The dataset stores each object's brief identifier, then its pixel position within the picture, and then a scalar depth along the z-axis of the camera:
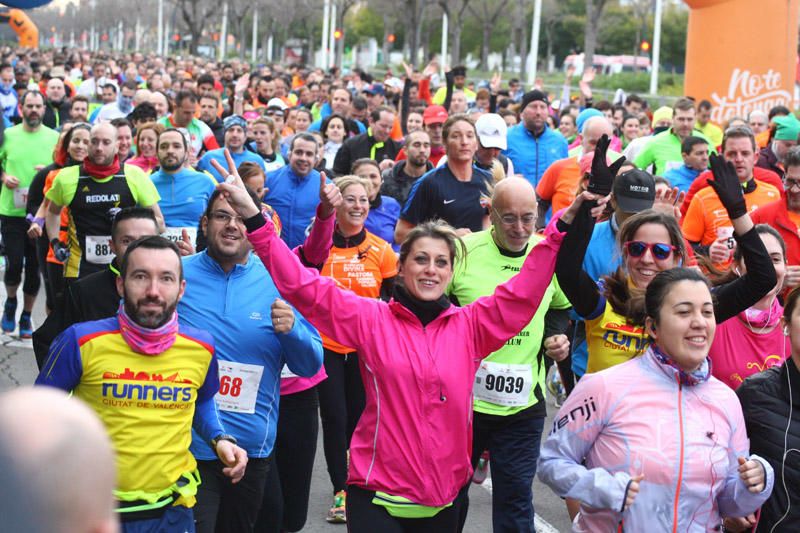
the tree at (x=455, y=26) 55.29
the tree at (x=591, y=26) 41.60
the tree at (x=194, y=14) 63.47
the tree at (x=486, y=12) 59.62
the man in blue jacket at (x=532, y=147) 11.17
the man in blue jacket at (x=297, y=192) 8.74
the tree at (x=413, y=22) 50.53
